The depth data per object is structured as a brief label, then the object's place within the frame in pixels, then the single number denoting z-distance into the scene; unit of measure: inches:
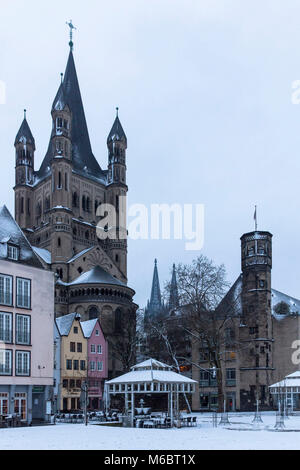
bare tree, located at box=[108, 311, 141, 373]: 3198.8
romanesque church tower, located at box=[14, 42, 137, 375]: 3822.1
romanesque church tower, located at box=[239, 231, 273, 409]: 2970.0
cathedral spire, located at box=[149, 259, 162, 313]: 6796.3
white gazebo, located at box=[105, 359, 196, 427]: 1624.0
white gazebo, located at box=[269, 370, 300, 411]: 2100.1
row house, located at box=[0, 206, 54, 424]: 1785.2
